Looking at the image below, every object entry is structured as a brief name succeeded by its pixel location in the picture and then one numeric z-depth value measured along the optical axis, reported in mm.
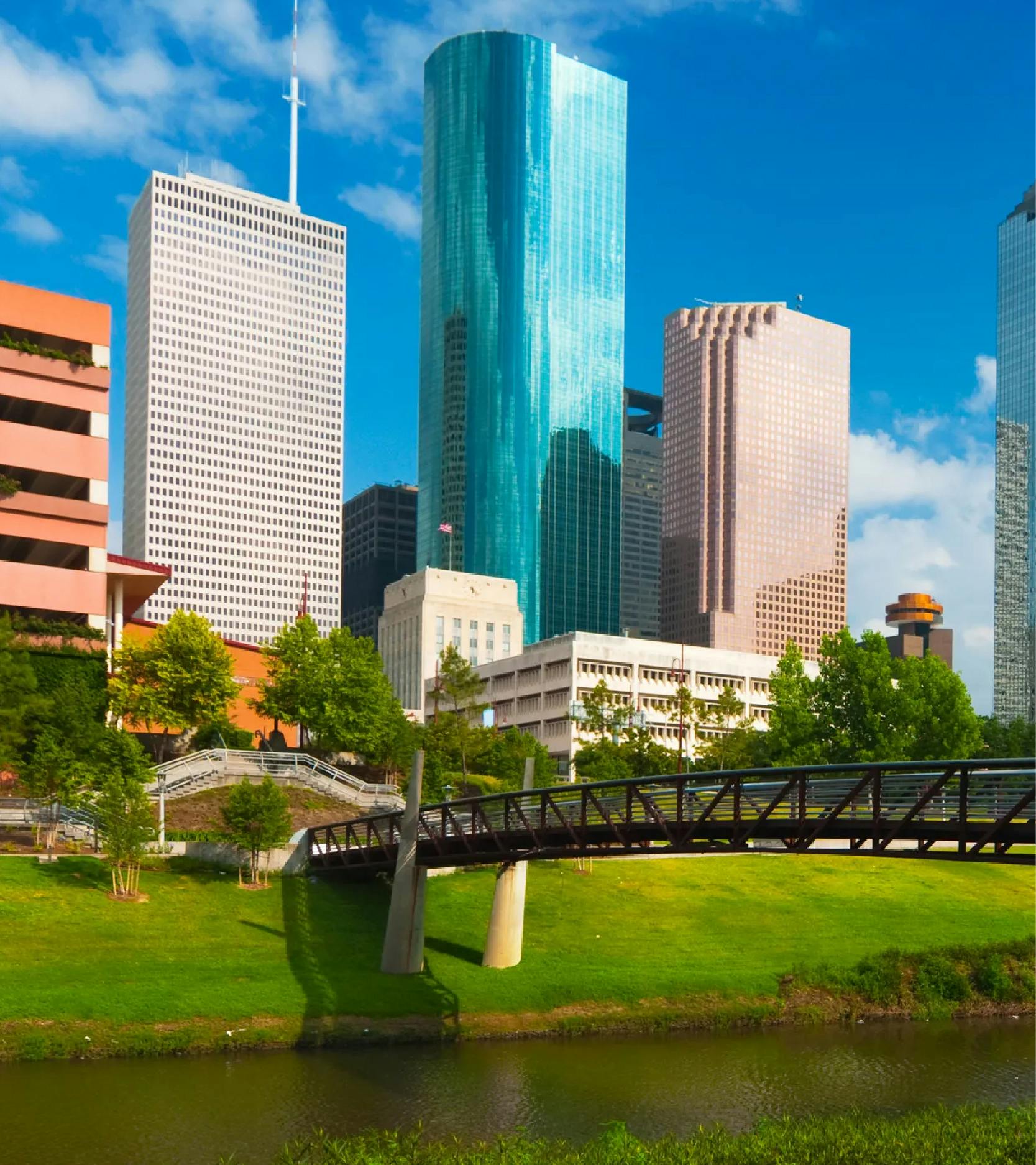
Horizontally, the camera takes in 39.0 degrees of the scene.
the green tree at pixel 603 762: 97000
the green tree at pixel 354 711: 102688
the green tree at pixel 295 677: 103988
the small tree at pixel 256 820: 70188
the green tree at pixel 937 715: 114375
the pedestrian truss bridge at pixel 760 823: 40312
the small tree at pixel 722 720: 116000
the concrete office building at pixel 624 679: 175375
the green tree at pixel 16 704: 80875
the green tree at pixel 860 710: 112312
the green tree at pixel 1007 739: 154000
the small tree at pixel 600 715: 119062
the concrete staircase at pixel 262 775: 87938
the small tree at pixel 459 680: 120000
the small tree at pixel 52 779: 74812
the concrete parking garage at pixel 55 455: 99500
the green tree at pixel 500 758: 113438
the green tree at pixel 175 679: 99938
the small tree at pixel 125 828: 66062
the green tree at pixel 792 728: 112062
